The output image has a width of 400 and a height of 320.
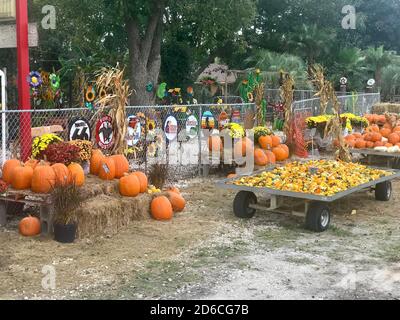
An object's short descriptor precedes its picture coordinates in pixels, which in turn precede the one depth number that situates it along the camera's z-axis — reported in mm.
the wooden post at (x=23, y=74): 7703
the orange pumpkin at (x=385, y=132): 13062
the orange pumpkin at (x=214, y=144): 11172
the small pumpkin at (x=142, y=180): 7782
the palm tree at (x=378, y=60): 32812
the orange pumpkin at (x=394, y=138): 12305
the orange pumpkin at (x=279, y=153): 11906
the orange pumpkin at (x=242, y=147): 11125
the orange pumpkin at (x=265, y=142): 11844
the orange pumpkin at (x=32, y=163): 7043
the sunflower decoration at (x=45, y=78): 16577
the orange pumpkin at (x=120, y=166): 7848
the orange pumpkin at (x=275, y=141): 12094
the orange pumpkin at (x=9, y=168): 7086
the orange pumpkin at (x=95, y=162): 7738
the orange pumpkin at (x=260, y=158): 11141
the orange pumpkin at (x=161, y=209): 7582
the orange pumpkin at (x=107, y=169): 7594
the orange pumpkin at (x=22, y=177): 6898
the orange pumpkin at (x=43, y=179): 6715
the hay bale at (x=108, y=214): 6625
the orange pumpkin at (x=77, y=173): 6953
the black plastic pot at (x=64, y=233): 6363
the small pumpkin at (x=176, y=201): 8000
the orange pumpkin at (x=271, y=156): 11541
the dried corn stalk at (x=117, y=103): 8656
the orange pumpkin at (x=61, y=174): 6535
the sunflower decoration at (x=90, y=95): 10141
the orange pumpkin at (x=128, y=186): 7496
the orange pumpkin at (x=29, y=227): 6594
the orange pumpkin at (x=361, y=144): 12086
